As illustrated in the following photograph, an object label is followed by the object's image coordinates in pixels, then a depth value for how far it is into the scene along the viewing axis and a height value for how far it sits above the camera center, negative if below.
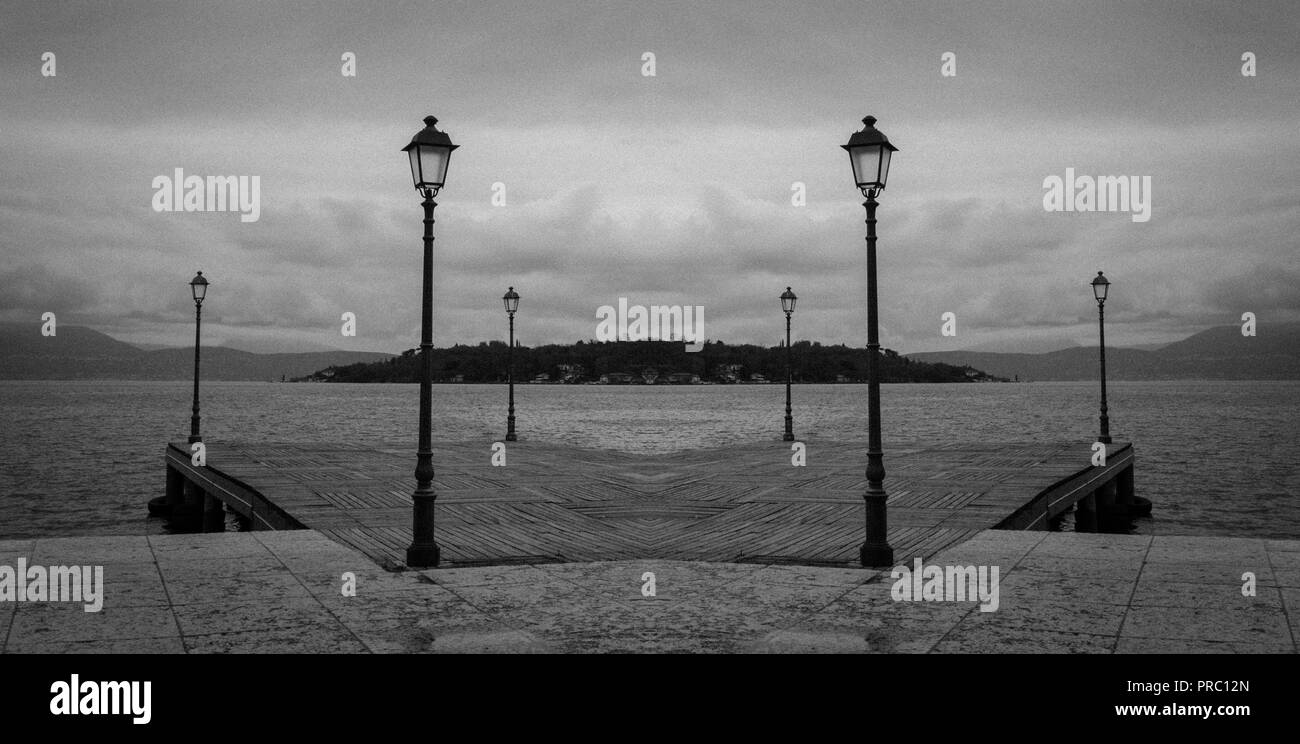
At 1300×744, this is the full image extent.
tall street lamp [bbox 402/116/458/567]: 9.92 +0.67
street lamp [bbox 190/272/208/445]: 26.61 +2.51
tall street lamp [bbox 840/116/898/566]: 9.98 +0.67
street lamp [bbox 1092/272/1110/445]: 27.52 +2.70
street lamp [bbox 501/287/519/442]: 29.95 +2.54
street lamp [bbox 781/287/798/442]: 30.06 +2.53
